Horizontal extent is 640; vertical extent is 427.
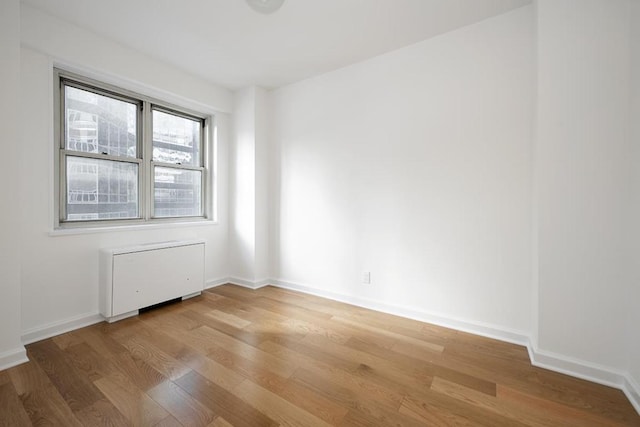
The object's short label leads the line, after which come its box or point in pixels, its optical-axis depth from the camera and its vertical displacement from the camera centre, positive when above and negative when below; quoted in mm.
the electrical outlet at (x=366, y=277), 2912 -730
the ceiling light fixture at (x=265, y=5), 1913 +1522
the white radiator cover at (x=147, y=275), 2498 -666
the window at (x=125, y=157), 2512 +609
